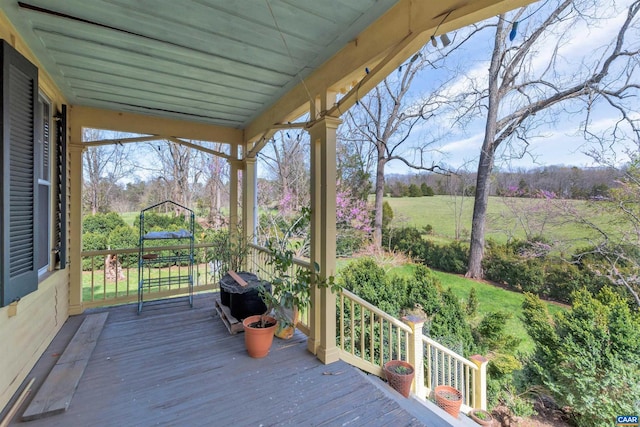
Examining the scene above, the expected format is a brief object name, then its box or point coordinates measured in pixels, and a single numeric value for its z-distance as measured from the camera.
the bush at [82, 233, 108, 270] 6.25
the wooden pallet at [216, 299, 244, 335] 2.86
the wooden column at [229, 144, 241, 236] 4.41
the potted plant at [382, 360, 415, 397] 2.36
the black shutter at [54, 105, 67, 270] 2.96
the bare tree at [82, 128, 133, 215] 7.36
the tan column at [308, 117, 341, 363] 2.35
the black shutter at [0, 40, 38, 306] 1.67
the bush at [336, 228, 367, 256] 6.96
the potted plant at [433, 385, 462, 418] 2.85
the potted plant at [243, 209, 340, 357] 2.35
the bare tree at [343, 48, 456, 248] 7.05
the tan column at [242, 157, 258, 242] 4.33
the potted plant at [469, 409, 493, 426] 2.95
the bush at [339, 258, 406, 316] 3.94
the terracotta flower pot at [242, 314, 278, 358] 2.38
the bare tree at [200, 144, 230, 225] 8.29
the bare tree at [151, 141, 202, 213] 8.25
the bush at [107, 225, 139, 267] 6.41
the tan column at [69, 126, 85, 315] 3.34
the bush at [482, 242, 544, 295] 4.93
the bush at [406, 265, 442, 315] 3.90
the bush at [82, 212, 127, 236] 6.76
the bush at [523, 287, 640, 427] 2.64
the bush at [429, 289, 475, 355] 3.77
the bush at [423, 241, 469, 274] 6.14
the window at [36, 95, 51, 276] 2.63
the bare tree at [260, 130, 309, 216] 6.87
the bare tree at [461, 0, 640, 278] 4.16
